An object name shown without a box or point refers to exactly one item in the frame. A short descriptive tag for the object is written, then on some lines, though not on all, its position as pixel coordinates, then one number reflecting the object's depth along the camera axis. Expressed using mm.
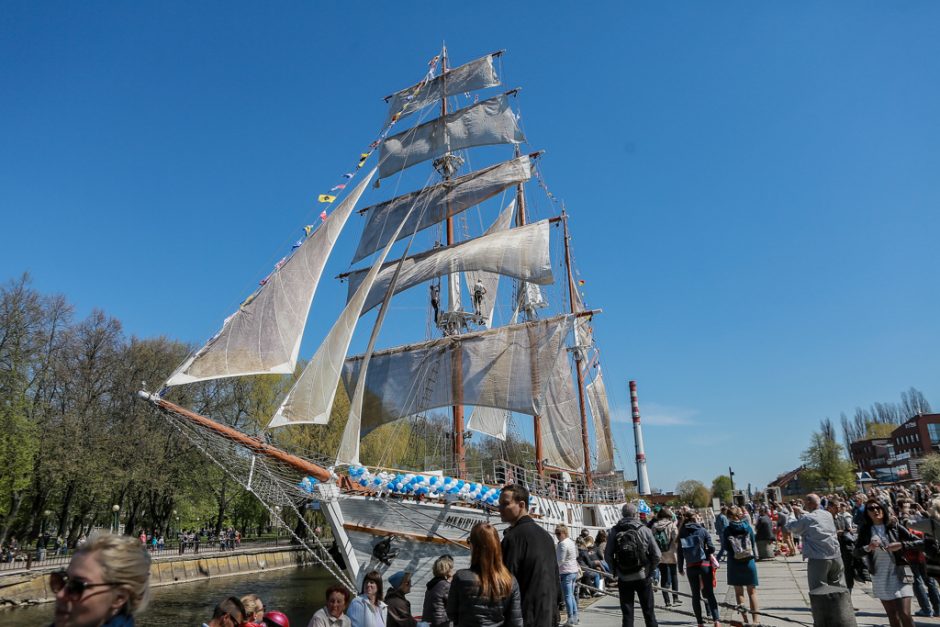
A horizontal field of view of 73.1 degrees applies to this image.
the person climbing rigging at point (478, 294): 36594
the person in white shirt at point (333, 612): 5367
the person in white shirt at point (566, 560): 10273
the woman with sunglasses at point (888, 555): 7051
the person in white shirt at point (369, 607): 5727
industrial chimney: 71438
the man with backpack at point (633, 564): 7254
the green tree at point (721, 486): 117288
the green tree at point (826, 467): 67125
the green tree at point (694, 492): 100025
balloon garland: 16141
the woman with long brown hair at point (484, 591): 4109
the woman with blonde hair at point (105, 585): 2041
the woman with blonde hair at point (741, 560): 8562
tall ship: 16406
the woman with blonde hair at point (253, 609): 5000
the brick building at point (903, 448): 71938
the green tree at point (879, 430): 104938
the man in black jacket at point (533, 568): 4590
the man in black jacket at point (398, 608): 5961
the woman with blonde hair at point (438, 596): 5867
